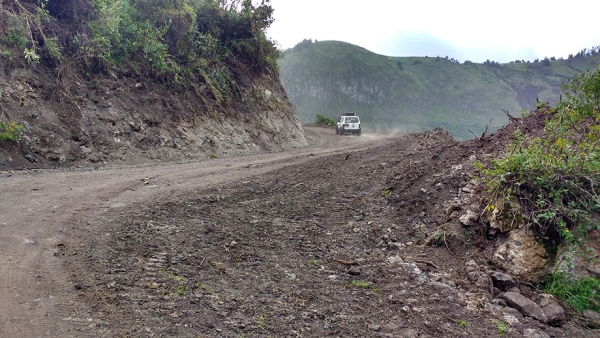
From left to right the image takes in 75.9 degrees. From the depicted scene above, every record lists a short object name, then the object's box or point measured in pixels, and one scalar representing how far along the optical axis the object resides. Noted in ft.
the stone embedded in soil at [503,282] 15.71
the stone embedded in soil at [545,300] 14.67
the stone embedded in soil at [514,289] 15.40
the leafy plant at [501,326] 13.21
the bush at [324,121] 135.77
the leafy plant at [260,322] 12.05
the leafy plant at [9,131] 29.22
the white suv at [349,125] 97.40
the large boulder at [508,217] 17.20
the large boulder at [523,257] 15.99
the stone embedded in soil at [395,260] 18.02
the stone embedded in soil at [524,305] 14.05
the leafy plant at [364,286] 15.52
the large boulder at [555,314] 13.84
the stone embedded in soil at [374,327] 12.69
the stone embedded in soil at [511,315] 13.85
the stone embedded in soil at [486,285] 15.37
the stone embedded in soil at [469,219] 18.93
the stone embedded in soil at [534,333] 13.10
